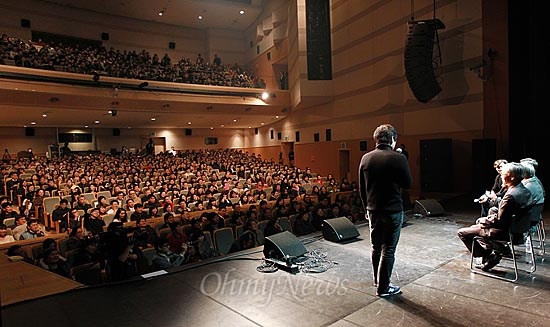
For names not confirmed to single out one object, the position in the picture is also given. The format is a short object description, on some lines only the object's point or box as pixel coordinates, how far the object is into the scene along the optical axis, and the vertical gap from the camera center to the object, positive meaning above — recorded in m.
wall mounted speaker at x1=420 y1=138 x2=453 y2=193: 8.45 -0.44
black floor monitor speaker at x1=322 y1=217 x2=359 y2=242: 4.22 -0.95
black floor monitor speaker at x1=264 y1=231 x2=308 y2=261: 3.45 -0.94
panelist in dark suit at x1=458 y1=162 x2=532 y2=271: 2.83 -0.58
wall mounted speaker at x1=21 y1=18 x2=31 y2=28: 15.77 +6.28
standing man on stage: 2.58 -0.33
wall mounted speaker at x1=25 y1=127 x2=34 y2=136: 15.79 +1.44
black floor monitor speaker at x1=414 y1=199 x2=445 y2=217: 5.50 -0.94
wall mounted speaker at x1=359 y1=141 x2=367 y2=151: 12.24 +0.18
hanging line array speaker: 8.11 +2.10
